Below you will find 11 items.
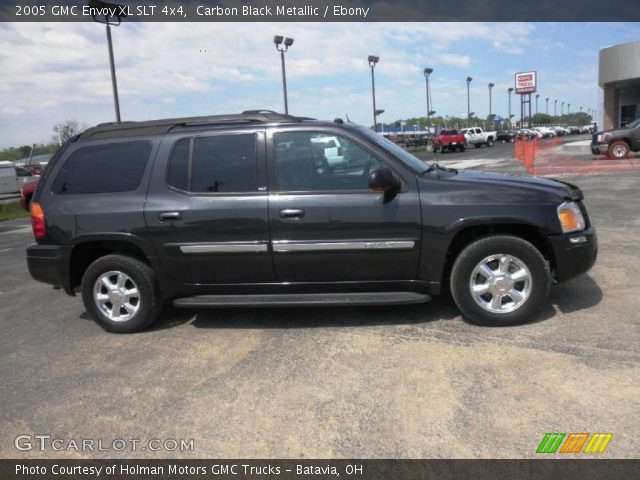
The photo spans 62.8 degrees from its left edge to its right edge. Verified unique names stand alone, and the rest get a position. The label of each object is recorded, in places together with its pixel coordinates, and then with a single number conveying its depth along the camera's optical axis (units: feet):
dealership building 109.40
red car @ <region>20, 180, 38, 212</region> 29.13
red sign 174.09
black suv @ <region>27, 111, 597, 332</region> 13.89
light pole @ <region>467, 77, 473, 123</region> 246.25
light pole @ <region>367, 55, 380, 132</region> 142.41
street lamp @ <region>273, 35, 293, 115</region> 97.72
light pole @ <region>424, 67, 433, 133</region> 181.35
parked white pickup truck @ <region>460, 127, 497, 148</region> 160.66
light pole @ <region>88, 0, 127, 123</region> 54.19
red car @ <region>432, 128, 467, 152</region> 133.49
